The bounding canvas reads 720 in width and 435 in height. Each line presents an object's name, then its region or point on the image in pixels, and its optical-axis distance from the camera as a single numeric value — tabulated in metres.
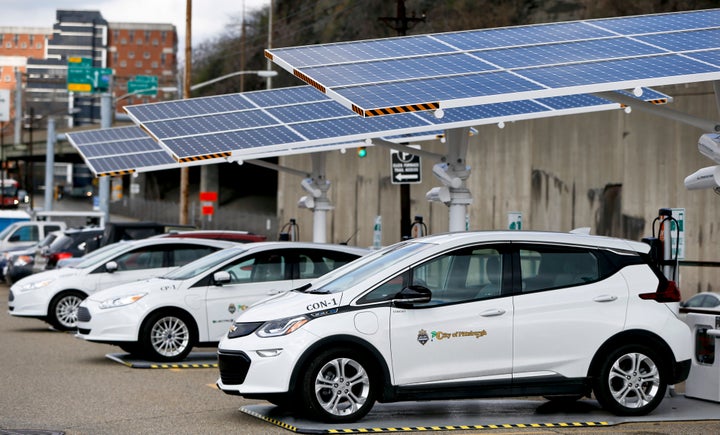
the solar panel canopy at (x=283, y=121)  18.33
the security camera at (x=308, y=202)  23.41
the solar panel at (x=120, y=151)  23.83
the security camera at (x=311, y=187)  22.98
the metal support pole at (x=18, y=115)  111.69
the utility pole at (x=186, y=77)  40.53
